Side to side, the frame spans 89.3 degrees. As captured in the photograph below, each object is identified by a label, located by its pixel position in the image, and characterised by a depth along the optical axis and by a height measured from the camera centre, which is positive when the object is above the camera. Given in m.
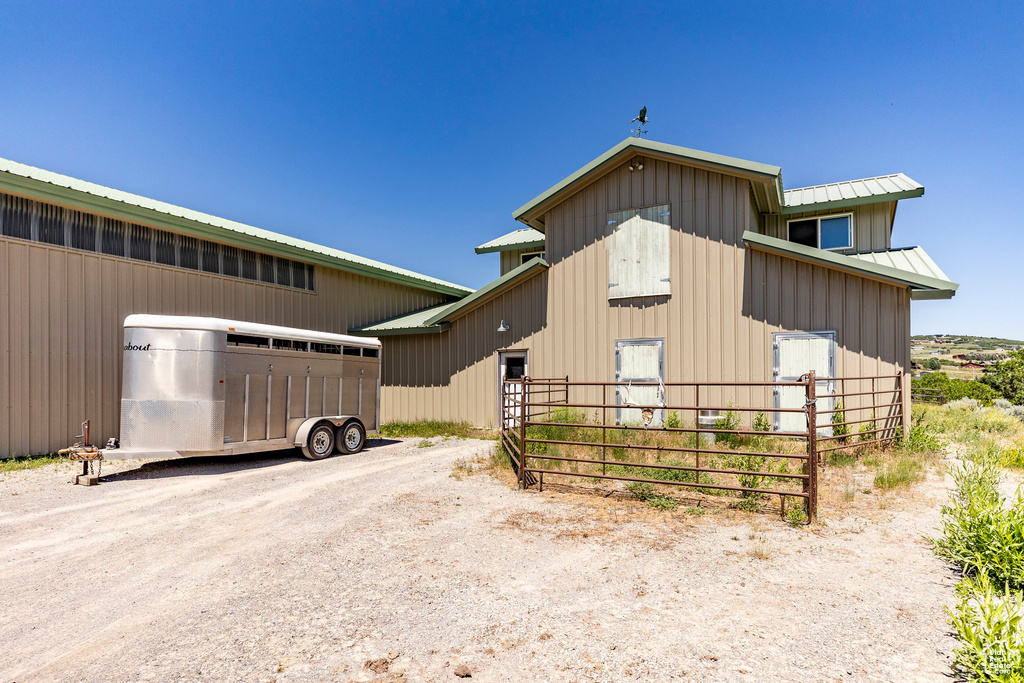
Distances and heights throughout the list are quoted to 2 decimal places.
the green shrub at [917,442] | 11.41 -1.97
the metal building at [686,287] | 12.59 +1.79
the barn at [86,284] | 12.04 +1.84
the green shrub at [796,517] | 7.07 -2.26
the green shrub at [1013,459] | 10.38 -2.11
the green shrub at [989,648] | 3.15 -1.88
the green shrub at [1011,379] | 28.09 -1.38
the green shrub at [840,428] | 11.89 -1.71
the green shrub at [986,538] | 4.93 -1.89
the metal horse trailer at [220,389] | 10.44 -0.80
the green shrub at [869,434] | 11.74 -1.82
